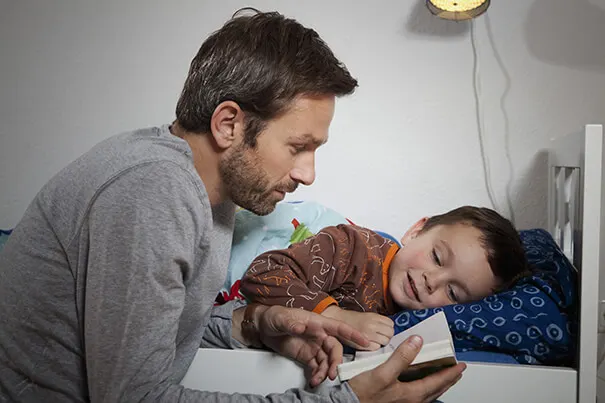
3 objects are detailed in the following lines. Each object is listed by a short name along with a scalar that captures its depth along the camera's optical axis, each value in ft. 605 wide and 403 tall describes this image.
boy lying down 3.93
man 2.74
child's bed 3.27
